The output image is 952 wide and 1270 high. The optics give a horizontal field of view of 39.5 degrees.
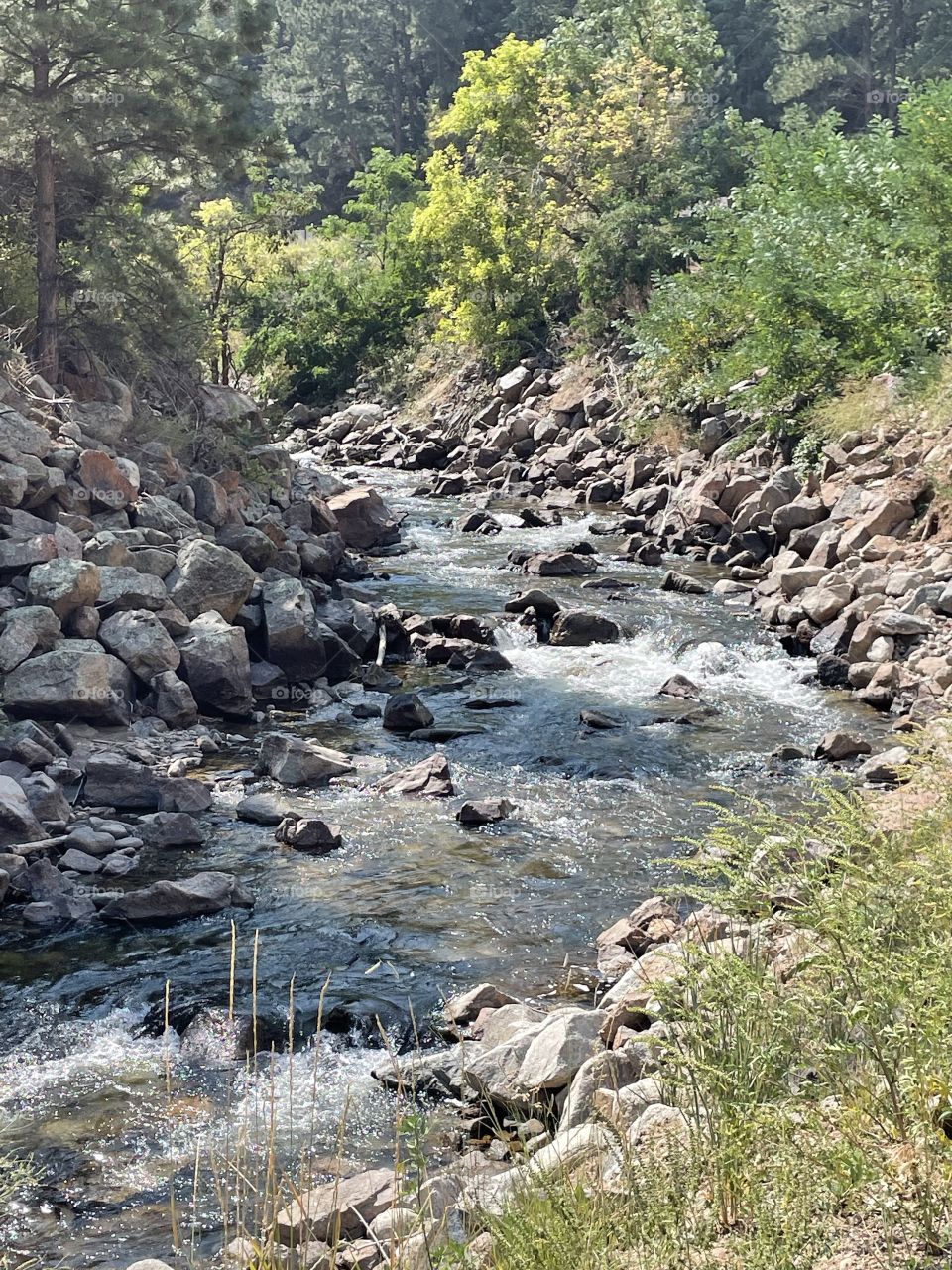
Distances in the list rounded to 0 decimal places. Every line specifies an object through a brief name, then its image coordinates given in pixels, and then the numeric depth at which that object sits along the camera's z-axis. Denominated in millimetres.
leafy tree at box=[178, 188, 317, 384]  21625
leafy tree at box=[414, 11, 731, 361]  29453
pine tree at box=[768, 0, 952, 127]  47094
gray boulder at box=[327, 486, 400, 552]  18859
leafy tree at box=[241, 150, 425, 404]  36500
